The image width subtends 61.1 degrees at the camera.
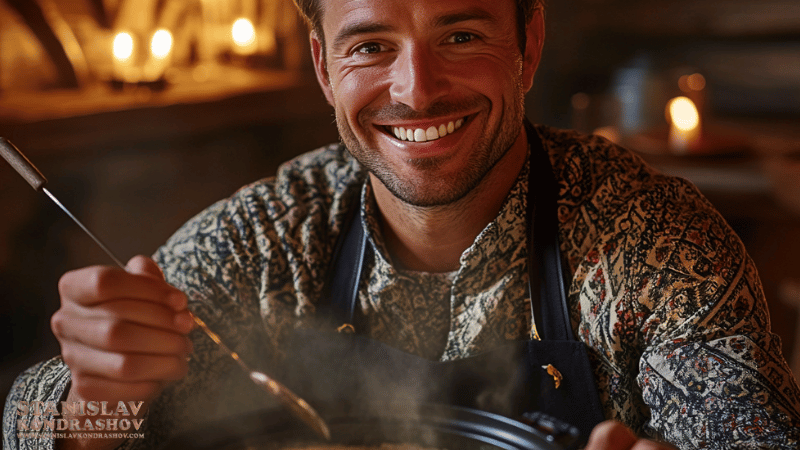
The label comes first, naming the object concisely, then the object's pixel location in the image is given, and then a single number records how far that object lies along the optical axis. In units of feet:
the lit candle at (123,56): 10.21
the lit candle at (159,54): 10.56
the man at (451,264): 3.51
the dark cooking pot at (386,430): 3.28
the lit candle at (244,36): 12.68
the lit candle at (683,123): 8.21
